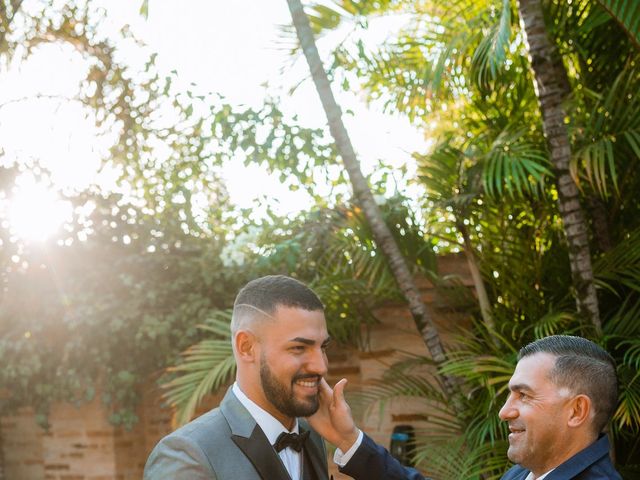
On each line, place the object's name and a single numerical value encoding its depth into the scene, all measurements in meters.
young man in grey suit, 2.38
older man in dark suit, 2.38
